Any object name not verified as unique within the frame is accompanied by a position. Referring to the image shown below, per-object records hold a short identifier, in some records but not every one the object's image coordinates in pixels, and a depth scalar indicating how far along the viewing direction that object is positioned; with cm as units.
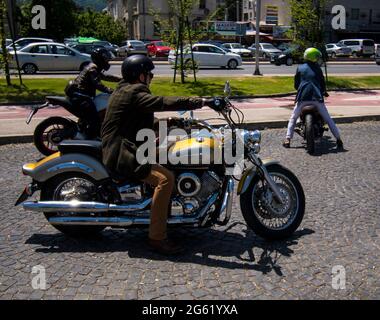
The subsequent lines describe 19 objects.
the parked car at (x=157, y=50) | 4019
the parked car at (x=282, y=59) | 3297
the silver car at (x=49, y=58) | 2173
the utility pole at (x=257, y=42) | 2128
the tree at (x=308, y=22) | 1617
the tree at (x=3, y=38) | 1372
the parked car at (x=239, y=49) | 4109
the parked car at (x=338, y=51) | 4316
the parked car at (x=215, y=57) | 2753
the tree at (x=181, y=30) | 1605
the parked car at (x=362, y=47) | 4403
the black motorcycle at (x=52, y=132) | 756
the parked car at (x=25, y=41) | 2853
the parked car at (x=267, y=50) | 3972
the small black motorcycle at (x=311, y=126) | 795
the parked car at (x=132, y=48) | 4131
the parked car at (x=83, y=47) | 3009
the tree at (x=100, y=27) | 5159
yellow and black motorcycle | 413
